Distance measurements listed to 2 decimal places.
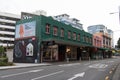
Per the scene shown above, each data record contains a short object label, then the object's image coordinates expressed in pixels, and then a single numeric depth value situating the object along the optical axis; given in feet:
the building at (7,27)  119.47
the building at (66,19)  160.69
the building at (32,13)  133.25
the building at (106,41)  114.33
